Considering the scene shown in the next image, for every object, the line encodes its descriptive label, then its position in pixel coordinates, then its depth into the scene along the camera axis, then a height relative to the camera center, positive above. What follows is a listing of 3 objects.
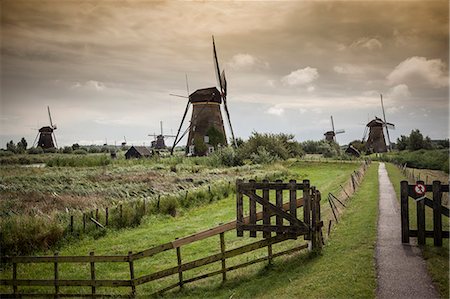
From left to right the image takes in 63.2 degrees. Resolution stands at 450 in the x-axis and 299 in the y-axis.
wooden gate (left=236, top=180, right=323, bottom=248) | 10.20 -1.60
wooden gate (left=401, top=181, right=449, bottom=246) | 9.55 -1.55
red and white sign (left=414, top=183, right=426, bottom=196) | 9.66 -0.97
